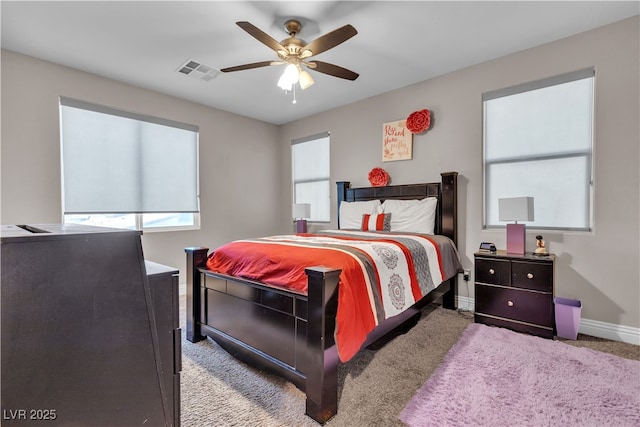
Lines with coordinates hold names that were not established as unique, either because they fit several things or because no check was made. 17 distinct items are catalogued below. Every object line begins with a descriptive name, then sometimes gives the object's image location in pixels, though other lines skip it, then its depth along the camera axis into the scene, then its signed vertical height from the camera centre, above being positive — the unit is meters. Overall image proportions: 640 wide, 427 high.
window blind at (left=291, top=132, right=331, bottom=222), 4.56 +0.54
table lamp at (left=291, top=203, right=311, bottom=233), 4.24 -0.10
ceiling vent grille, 3.03 +1.48
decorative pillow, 3.36 -0.18
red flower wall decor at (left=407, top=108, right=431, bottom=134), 3.39 +1.00
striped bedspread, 1.60 -0.41
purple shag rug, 1.50 -1.08
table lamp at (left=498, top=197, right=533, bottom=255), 2.52 -0.09
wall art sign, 3.61 +0.82
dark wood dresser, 0.51 -0.24
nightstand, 2.40 -0.74
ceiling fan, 2.00 +1.16
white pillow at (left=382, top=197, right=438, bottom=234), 3.18 -0.09
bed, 1.49 -0.71
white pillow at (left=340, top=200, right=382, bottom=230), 3.61 -0.05
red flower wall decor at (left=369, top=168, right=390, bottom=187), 3.78 +0.38
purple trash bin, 2.37 -0.92
